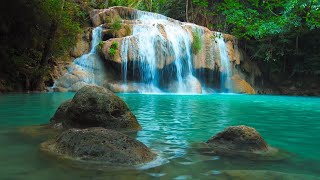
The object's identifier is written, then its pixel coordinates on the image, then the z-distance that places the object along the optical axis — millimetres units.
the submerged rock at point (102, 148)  4316
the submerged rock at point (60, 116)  7020
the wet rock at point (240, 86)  26930
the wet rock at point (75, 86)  20747
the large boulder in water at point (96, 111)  6605
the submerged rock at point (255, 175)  3803
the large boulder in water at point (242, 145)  5168
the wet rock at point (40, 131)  5969
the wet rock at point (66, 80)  20891
